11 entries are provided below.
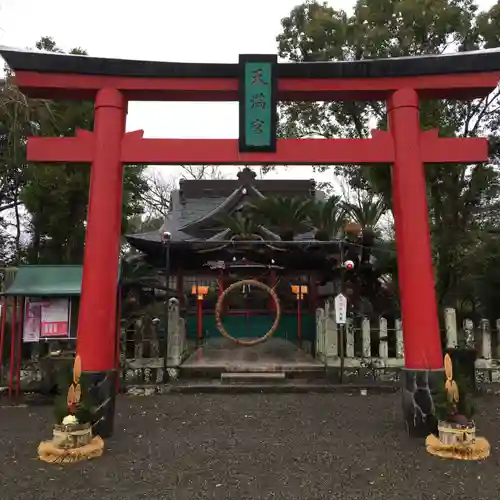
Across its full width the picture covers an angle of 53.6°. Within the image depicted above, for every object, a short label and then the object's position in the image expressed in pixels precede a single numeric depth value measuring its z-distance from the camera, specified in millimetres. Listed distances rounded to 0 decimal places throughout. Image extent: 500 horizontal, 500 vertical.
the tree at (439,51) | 14828
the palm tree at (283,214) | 15391
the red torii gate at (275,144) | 6293
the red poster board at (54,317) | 8953
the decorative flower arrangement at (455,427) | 5309
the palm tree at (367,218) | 13008
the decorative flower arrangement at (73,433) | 5305
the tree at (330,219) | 14445
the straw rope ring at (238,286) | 12922
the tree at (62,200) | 14812
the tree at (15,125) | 8727
